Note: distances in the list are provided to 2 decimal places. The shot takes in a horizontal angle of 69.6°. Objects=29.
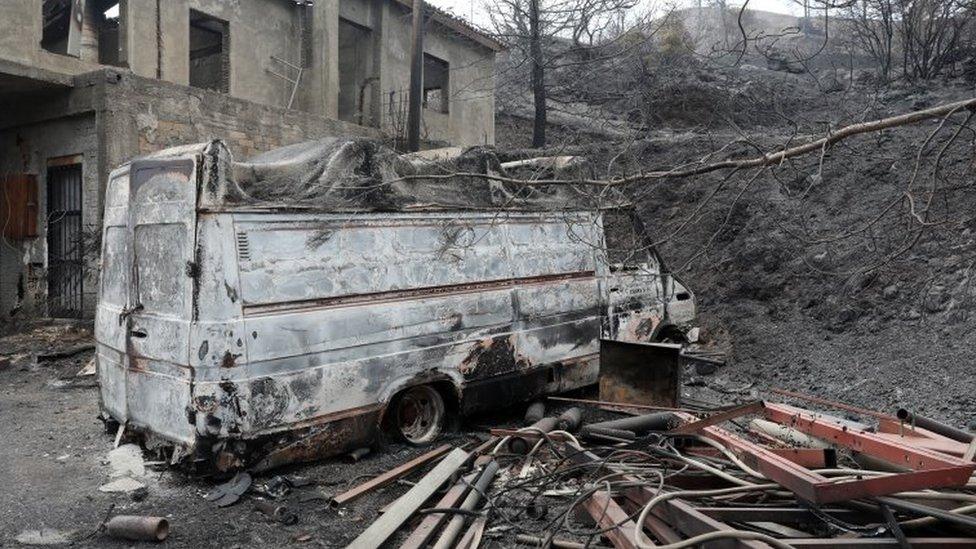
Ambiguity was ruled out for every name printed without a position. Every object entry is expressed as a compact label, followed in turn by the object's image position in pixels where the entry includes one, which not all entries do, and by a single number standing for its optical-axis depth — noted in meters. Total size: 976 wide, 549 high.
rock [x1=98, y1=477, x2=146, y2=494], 4.86
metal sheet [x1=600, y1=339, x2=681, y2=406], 6.46
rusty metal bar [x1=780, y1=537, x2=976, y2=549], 3.10
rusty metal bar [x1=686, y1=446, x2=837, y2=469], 3.90
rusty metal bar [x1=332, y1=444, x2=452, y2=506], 4.60
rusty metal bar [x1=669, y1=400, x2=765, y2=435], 4.69
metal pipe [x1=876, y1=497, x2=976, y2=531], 3.13
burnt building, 10.38
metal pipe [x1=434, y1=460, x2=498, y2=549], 3.91
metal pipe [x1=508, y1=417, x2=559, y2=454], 5.36
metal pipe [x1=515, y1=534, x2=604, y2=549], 3.68
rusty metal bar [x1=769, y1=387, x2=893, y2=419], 5.40
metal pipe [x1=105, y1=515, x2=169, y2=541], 4.02
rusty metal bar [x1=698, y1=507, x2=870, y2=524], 3.43
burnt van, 4.63
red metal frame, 3.24
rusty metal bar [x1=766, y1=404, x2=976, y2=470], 3.60
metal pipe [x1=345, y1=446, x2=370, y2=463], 5.31
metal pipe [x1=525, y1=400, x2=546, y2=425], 6.33
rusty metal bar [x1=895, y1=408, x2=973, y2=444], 4.38
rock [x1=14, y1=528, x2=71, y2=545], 4.10
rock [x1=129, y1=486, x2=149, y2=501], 4.70
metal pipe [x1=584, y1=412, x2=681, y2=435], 5.39
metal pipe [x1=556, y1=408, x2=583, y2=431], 5.75
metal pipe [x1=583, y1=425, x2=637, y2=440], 5.07
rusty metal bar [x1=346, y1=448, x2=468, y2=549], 3.94
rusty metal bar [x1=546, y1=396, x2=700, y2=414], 5.72
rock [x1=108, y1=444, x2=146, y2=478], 5.11
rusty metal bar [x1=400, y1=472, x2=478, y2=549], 3.90
